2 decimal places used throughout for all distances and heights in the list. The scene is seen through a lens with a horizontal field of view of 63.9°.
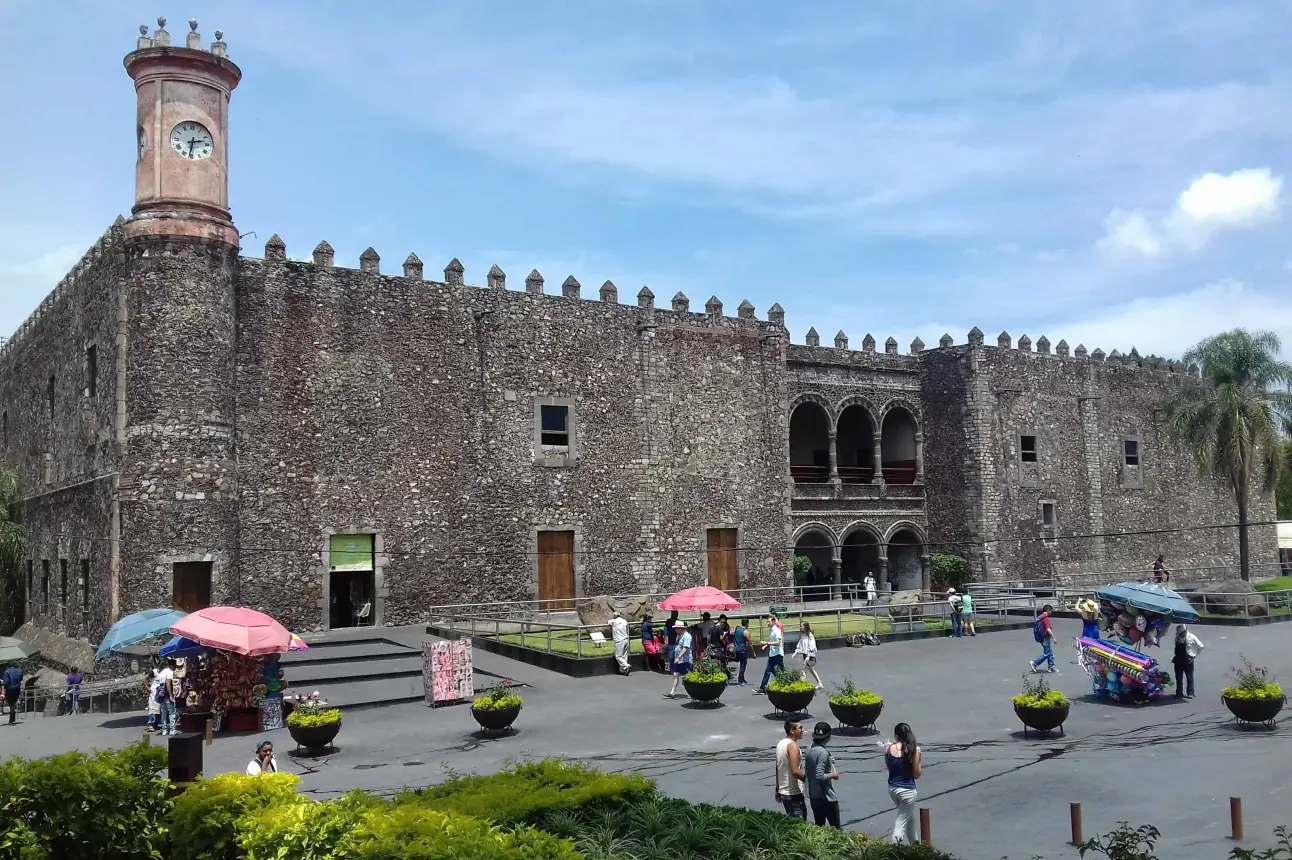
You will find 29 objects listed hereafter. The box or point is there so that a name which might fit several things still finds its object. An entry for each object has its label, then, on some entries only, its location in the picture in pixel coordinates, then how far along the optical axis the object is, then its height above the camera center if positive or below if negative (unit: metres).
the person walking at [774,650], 17.95 -2.38
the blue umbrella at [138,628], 16.97 -1.54
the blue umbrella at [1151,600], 16.33 -1.53
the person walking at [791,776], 9.60 -2.43
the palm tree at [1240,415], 36.34 +3.04
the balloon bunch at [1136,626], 16.55 -1.95
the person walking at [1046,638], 19.23 -2.45
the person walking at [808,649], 18.30 -2.42
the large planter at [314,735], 13.96 -2.76
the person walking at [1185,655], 16.02 -2.36
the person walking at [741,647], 18.81 -2.38
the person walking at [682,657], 18.03 -2.41
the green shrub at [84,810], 7.68 -2.03
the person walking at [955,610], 24.69 -2.39
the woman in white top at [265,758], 10.97 -2.41
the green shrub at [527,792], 7.90 -2.16
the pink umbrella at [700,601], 20.23 -1.64
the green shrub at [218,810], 7.12 -1.91
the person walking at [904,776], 8.91 -2.31
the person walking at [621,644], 20.05 -2.39
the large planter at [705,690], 16.55 -2.75
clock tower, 22.23 +8.57
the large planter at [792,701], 15.29 -2.75
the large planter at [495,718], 14.91 -2.78
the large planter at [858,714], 14.22 -2.77
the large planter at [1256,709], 13.24 -2.67
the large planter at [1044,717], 13.41 -2.72
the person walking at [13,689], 19.41 -2.84
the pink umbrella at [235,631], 15.59 -1.50
